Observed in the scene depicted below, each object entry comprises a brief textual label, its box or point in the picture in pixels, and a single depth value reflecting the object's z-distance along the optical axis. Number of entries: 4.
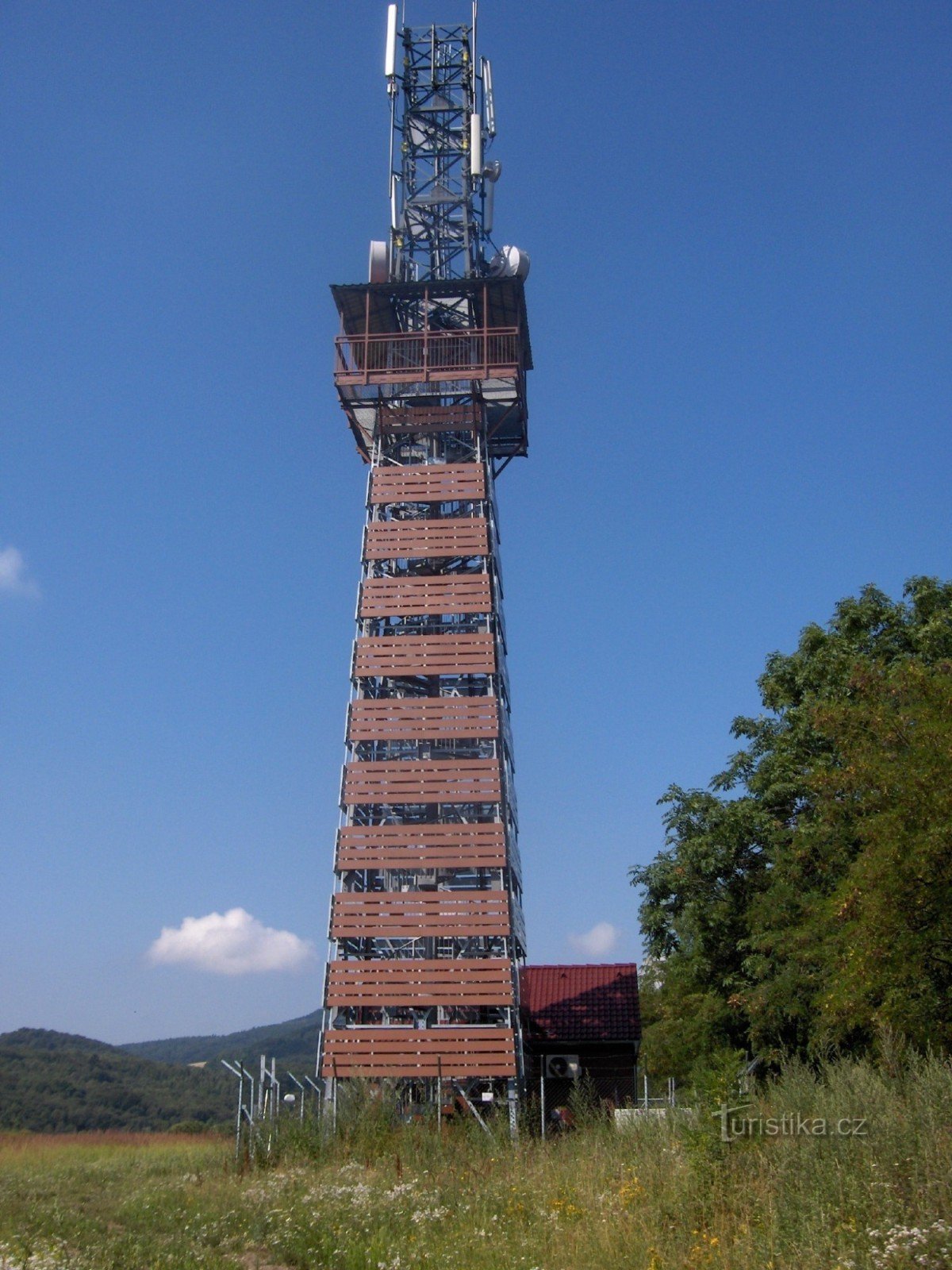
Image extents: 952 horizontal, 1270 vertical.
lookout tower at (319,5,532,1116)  27.97
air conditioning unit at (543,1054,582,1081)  32.97
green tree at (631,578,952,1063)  23.94
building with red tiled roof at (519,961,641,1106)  33.72
